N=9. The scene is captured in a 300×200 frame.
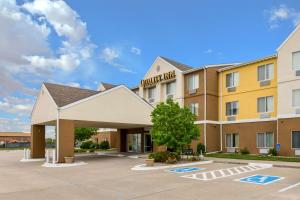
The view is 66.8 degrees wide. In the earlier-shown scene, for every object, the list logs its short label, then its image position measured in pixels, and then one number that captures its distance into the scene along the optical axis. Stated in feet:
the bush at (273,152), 61.47
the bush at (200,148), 70.86
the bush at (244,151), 68.42
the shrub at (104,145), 108.04
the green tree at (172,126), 53.26
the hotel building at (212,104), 58.24
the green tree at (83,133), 105.32
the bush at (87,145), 113.05
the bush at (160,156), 52.21
